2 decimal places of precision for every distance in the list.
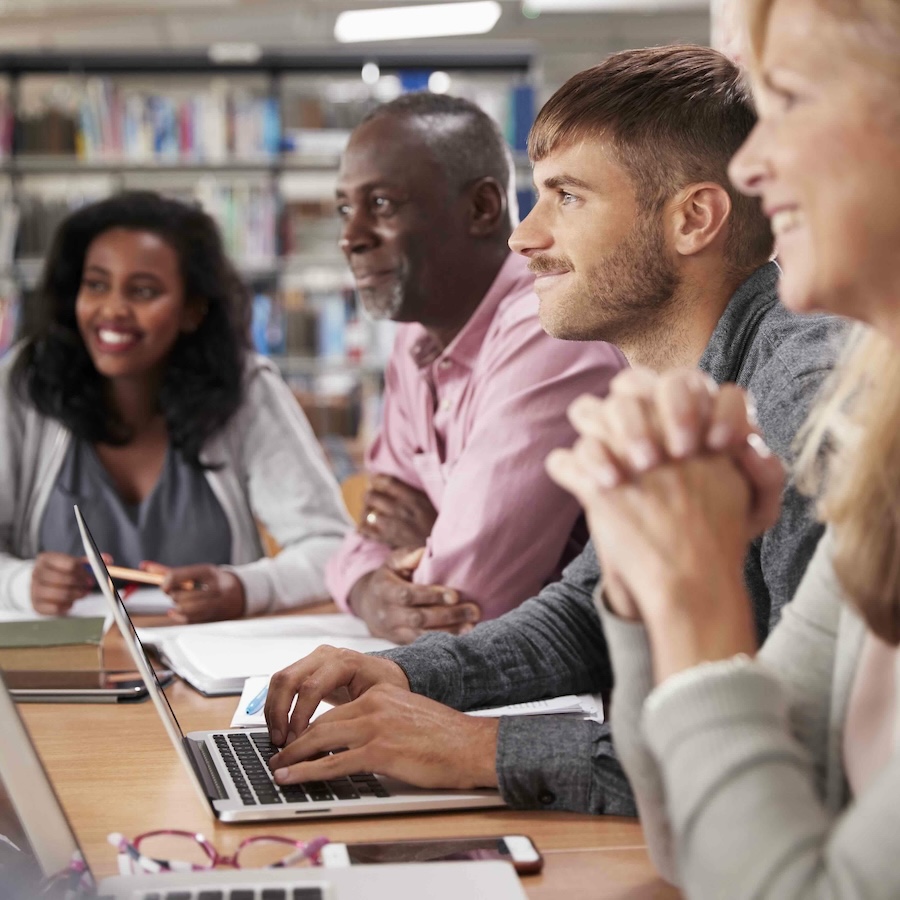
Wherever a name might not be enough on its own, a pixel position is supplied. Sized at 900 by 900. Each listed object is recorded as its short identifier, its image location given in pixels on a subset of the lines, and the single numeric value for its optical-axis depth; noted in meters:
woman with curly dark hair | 2.22
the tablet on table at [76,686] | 1.36
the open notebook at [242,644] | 1.40
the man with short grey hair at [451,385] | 1.65
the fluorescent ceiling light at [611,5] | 6.32
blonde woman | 0.59
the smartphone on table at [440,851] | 0.86
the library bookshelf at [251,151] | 5.16
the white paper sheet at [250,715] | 1.20
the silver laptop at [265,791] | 0.95
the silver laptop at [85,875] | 0.75
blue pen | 1.22
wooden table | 0.85
